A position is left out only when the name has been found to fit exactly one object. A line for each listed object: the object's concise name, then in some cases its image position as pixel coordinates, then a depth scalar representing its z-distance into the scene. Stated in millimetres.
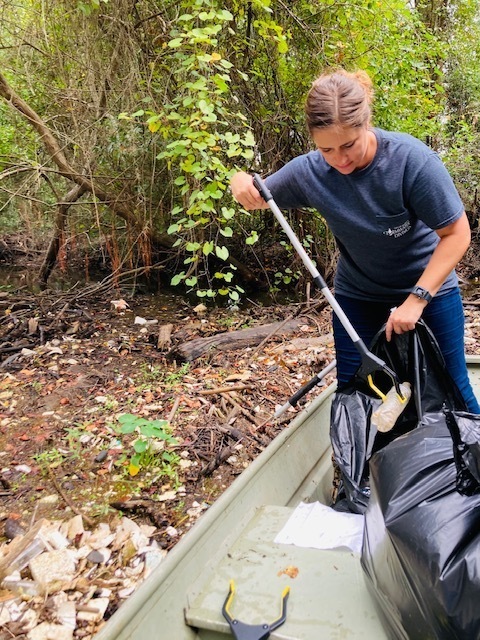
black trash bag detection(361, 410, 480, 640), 1039
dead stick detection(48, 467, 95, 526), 2359
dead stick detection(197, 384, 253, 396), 3586
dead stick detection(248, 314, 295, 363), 4417
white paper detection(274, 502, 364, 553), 1716
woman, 1589
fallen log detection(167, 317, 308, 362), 4355
